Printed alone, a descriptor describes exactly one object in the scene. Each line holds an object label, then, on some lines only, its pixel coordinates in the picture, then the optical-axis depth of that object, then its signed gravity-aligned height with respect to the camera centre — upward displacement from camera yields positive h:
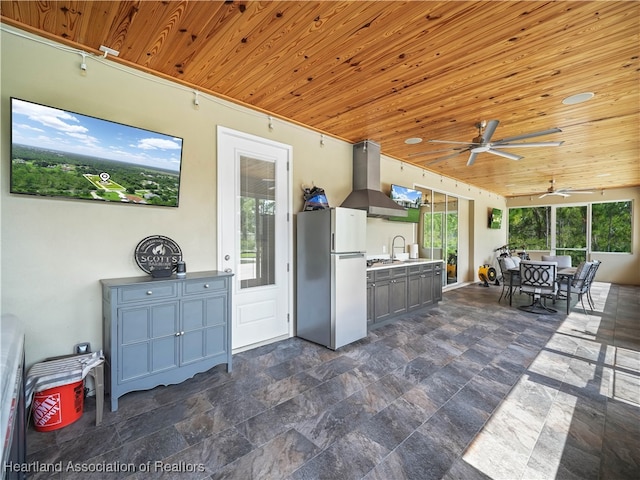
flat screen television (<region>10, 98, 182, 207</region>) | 2.06 +0.63
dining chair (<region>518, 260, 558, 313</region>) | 4.93 -0.76
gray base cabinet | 4.14 -0.85
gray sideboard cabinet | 2.19 -0.77
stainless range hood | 4.32 +0.86
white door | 3.23 +0.07
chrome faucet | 5.48 -0.17
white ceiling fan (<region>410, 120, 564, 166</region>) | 3.28 +1.16
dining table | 4.95 -0.68
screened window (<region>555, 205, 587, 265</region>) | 8.79 +0.17
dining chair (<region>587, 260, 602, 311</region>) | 5.23 -0.74
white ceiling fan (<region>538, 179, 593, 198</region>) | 7.22 +1.18
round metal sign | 2.60 -0.15
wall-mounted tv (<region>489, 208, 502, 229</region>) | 8.89 +0.61
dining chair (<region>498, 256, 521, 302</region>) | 5.57 -0.67
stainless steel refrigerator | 3.40 -0.49
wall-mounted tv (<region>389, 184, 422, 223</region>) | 5.26 +0.71
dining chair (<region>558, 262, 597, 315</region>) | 5.05 -0.78
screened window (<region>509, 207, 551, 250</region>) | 9.43 +0.35
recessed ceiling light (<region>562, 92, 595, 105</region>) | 3.00 +1.50
